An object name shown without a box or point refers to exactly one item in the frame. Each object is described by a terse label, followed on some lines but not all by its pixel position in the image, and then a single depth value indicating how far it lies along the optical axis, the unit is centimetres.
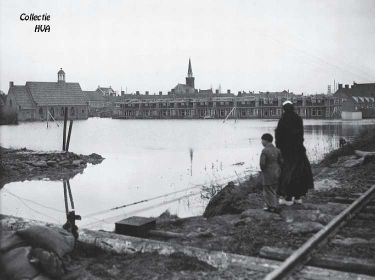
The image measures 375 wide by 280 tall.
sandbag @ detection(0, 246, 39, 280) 438
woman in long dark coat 802
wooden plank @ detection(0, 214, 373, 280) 457
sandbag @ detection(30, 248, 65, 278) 455
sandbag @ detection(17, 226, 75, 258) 496
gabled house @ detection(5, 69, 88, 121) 8556
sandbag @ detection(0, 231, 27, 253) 465
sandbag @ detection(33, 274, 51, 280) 443
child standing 755
